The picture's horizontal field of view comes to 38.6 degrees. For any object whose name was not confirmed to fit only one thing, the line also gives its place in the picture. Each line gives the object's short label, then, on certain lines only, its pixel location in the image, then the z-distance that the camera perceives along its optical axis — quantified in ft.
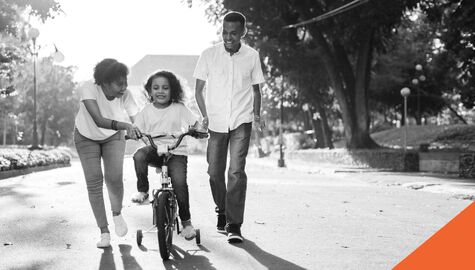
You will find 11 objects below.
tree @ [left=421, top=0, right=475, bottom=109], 59.52
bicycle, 17.21
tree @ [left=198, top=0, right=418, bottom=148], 81.00
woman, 19.60
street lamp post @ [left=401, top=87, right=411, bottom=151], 85.72
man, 21.59
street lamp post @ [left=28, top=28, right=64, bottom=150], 83.46
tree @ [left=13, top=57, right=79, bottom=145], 159.39
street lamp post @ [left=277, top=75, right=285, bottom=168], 104.78
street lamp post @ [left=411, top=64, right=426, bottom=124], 117.19
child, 19.45
